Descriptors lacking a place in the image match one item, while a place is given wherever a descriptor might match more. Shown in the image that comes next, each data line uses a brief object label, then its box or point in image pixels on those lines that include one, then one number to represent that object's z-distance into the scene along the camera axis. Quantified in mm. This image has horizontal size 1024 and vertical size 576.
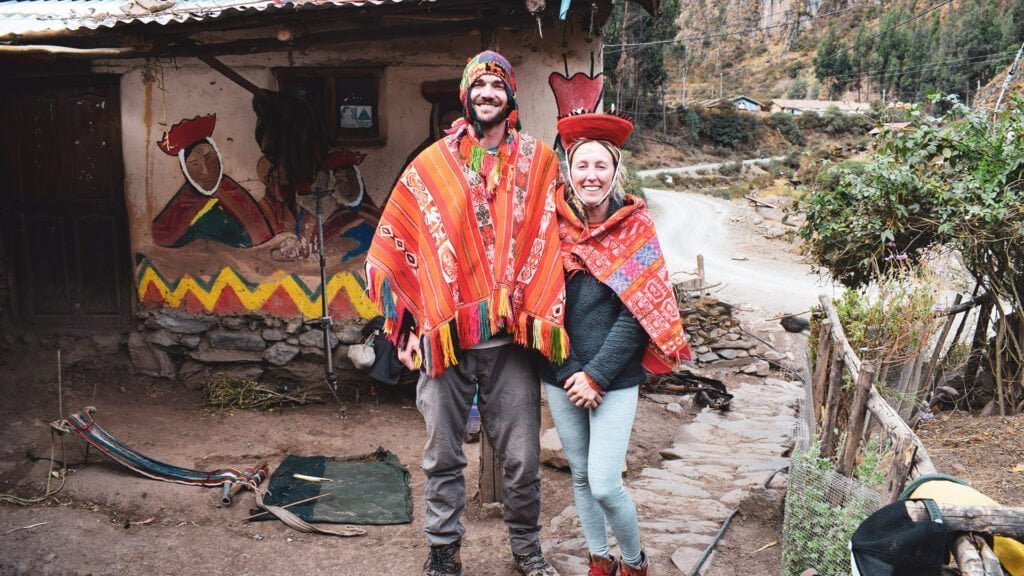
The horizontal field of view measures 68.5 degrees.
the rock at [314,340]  6238
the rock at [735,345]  9414
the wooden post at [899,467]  2492
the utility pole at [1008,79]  8037
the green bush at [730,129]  47844
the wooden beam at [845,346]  3836
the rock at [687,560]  3330
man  2828
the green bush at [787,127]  49625
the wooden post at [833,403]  3572
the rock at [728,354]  9188
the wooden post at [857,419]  3156
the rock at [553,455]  4668
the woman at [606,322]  2668
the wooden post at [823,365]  4371
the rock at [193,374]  6398
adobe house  5906
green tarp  4121
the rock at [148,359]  6375
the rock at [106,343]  6383
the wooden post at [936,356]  5781
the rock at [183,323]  6320
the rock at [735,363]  9000
